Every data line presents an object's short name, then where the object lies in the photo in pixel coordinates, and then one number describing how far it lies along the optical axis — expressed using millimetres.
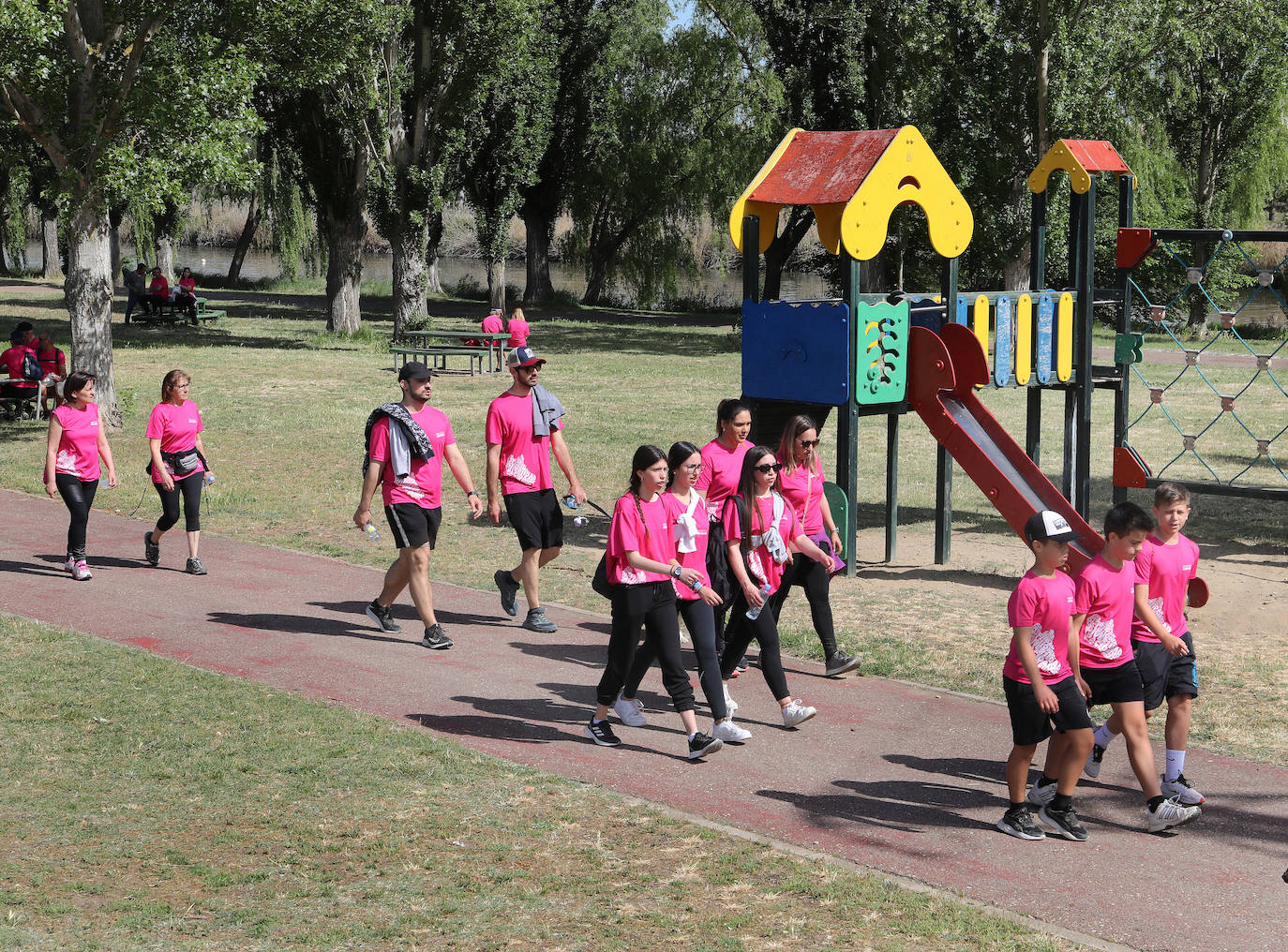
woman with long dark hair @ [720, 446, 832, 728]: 14648
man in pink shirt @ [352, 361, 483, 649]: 17531
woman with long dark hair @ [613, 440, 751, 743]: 13742
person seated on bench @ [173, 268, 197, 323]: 70312
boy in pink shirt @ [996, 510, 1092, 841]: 11648
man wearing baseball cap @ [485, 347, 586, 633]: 18453
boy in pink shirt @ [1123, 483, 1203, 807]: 12812
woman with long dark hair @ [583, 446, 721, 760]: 13641
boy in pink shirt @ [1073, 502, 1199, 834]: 12141
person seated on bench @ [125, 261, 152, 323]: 69500
